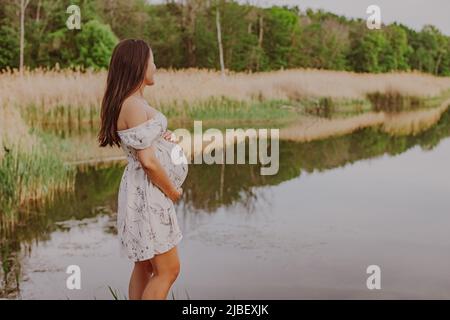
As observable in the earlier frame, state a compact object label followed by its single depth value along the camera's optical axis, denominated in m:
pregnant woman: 2.37
